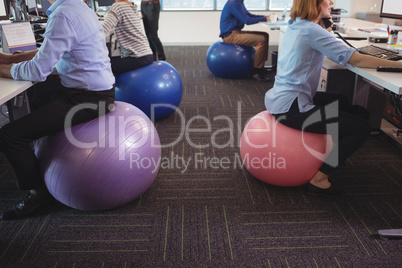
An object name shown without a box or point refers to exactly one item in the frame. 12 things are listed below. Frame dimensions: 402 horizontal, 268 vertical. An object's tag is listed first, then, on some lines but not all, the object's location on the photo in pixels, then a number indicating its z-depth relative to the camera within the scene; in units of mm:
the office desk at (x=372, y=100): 2789
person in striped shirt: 3000
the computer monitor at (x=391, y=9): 2807
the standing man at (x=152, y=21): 5102
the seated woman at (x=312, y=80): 1875
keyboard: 2055
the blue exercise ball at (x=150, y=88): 3014
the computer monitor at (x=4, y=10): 2844
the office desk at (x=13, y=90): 1582
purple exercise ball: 1753
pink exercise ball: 1968
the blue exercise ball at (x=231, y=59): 4508
